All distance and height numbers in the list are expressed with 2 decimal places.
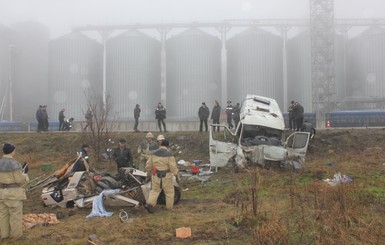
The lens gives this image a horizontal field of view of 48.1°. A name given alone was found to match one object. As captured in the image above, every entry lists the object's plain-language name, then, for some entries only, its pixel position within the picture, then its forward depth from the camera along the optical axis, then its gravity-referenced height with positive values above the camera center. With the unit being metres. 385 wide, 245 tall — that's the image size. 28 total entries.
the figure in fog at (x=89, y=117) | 16.73 +0.42
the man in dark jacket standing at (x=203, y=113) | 20.95 +0.66
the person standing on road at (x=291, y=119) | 19.25 +0.30
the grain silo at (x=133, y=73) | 37.72 +4.90
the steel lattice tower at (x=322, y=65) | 35.91 +5.06
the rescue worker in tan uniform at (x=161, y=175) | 8.53 -0.95
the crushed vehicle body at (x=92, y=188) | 8.98 -1.30
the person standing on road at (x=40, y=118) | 23.51 +0.56
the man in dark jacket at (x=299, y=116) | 18.78 +0.42
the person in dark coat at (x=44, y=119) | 23.69 +0.51
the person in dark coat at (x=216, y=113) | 21.42 +0.67
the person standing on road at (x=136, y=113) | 23.41 +0.75
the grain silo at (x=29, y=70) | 40.31 +5.57
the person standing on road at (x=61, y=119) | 25.75 +0.54
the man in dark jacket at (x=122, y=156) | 10.91 -0.73
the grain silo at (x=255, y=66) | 37.41 +5.28
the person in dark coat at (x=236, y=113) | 20.15 +0.65
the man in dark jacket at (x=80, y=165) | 9.93 -0.86
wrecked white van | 13.70 -0.61
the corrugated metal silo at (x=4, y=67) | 38.85 +5.68
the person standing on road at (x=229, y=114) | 21.86 +0.63
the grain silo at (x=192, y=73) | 37.22 +4.78
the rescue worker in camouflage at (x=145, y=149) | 12.01 -0.62
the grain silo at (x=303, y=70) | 37.44 +4.94
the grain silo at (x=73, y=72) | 37.53 +5.02
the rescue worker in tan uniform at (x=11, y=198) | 6.80 -1.10
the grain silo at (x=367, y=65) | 36.62 +5.26
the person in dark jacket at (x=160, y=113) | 21.66 +0.71
